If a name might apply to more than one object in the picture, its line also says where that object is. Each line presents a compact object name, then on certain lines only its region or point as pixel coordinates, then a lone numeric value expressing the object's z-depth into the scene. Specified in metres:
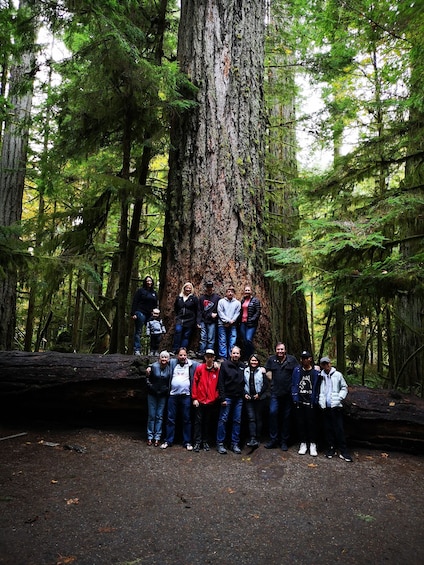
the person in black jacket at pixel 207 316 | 7.07
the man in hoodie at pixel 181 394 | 6.39
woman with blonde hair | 7.11
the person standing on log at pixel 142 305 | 8.14
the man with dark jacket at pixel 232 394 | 6.39
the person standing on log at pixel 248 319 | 7.06
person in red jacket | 6.45
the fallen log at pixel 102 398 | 6.32
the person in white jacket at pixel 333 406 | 6.16
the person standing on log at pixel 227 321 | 7.02
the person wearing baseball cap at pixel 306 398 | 6.32
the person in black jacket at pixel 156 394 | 6.45
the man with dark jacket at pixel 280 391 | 6.40
